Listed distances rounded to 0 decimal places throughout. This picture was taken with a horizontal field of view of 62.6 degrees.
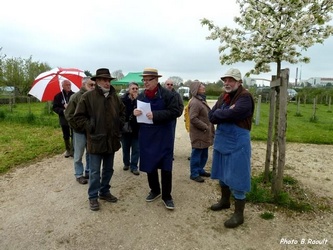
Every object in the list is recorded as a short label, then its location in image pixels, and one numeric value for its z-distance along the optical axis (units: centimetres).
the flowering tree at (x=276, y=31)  395
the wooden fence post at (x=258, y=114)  1259
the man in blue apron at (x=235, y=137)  353
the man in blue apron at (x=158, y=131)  394
